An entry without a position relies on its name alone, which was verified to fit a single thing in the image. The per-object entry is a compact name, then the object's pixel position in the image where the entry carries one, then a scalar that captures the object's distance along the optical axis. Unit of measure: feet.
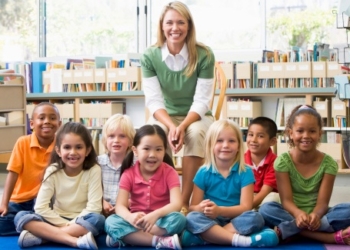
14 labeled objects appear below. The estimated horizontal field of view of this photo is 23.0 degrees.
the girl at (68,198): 11.17
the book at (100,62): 25.24
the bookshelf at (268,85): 21.48
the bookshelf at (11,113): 19.21
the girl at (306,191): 11.24
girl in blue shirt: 10.99
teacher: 13.26
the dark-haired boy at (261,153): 12.78
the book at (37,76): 26.34
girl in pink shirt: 10.90
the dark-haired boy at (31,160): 12.55
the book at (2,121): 19.27
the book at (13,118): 19.46
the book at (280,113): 22.72
